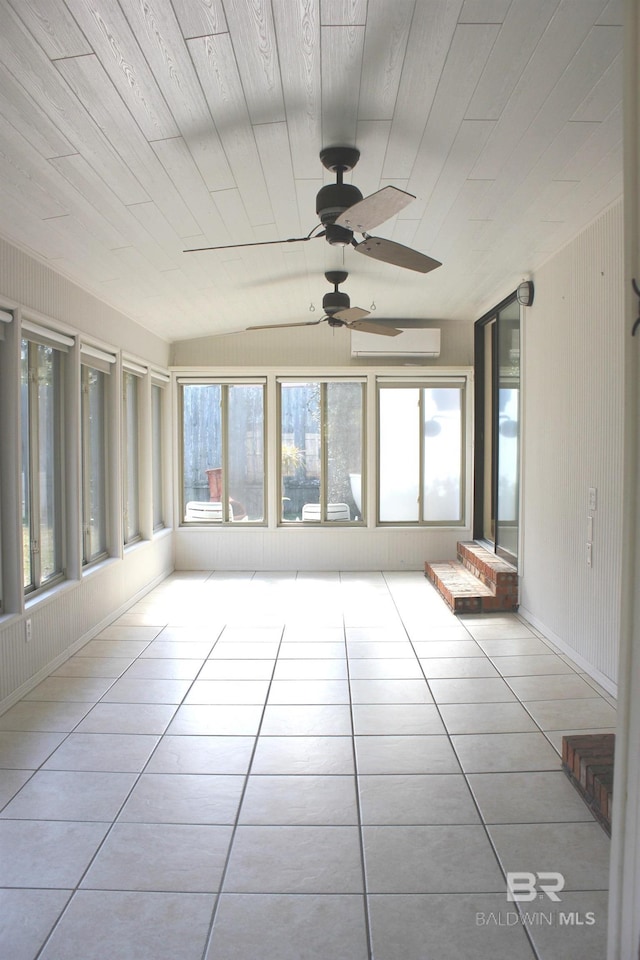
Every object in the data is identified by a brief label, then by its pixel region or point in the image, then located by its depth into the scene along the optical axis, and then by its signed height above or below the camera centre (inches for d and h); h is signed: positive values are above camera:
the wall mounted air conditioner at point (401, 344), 285.4 +50.7
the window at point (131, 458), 239.9 +0.3
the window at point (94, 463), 194.2 -1.3
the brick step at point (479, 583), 217.3 -46.2
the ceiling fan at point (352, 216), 104.4 +40.8
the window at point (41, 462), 157.2 -0.7
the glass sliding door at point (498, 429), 234.4 +11.3
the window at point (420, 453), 296.8 +2.1
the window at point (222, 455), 300.2 +1.7
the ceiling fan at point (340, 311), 199.9 +46.6
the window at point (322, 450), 299.3 +3.7
